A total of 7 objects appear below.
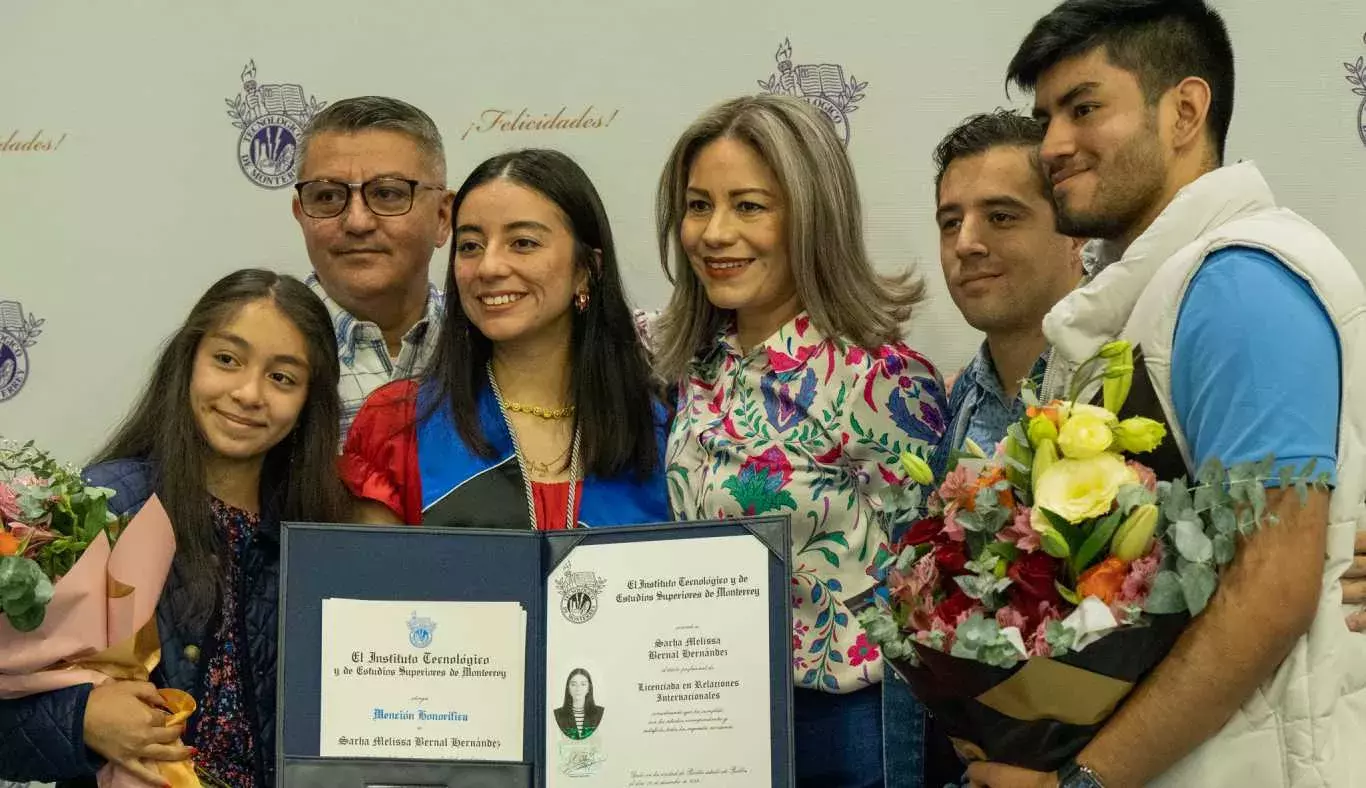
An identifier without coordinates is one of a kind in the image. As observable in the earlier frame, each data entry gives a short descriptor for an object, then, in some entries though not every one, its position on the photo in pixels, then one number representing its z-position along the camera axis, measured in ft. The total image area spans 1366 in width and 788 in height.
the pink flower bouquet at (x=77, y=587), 7.36
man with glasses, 10.76
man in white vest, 6.05
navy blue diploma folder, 7.35
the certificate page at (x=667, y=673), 7.33
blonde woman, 8.25
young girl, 7.64
